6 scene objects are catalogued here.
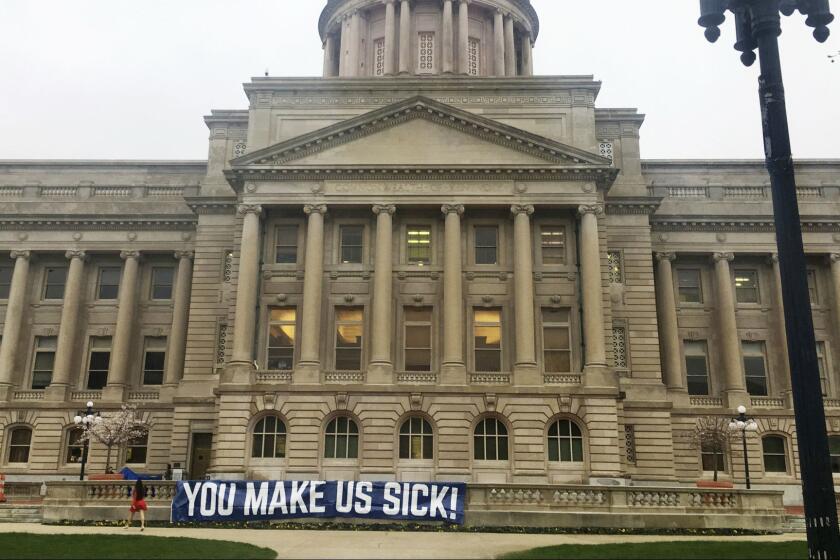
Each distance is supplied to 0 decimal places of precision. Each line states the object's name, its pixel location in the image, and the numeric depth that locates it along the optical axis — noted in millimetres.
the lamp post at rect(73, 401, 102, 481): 35256
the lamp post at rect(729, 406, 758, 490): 31712
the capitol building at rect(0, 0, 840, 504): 36781
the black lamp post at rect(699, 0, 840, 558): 10367
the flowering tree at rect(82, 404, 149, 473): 40509
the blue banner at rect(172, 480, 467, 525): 25484
